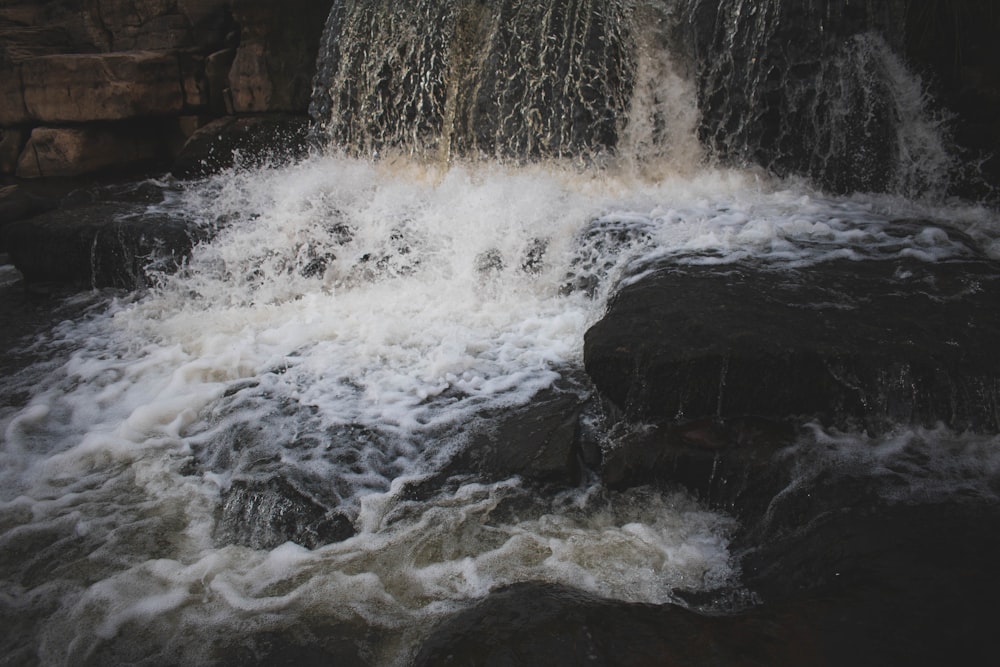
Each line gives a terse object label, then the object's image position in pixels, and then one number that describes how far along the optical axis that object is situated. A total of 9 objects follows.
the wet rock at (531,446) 3.43
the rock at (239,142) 8.47
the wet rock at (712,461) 3.10
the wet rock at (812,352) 3.22
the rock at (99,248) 6.35
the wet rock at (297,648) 2.51
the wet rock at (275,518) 3.19
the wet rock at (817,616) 2.17
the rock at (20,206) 7.59
